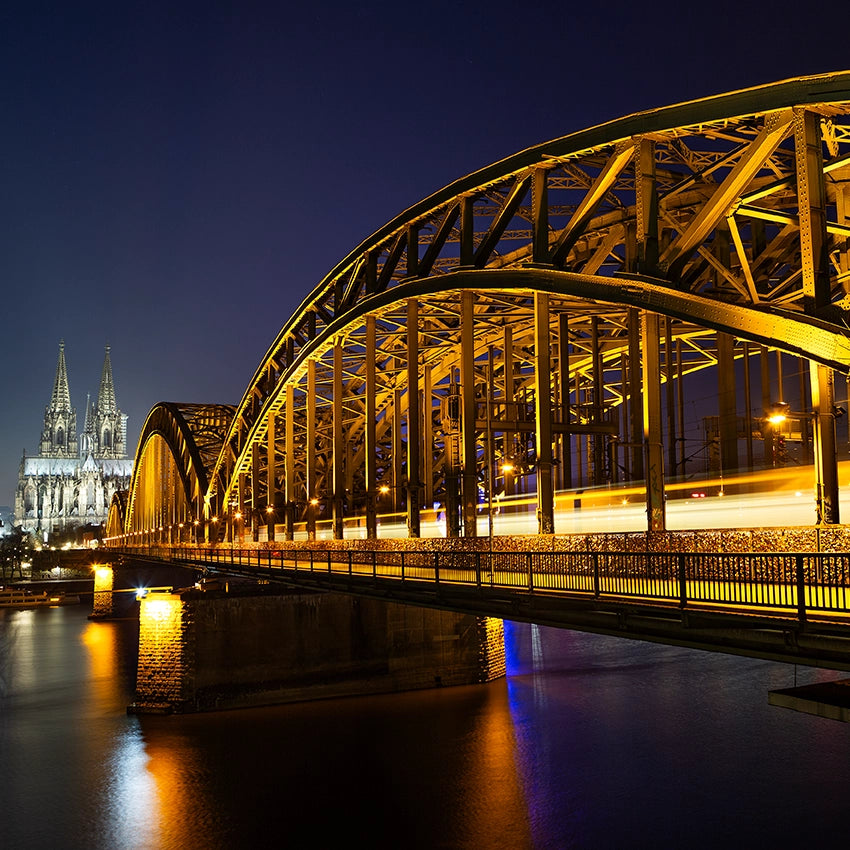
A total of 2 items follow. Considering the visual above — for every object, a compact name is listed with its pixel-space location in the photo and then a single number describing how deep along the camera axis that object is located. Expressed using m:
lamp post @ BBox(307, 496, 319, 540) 44.23
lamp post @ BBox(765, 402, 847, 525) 18.75
